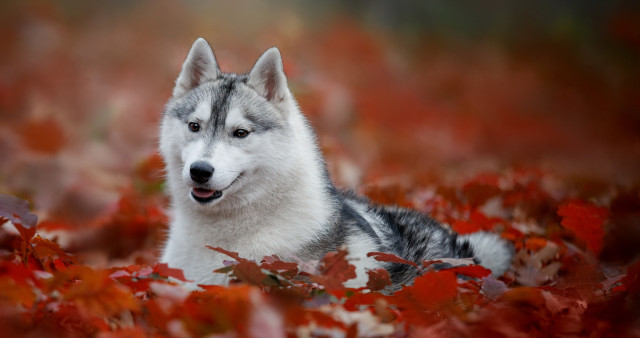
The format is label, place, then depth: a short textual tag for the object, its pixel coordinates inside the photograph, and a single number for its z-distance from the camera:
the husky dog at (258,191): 7.08
